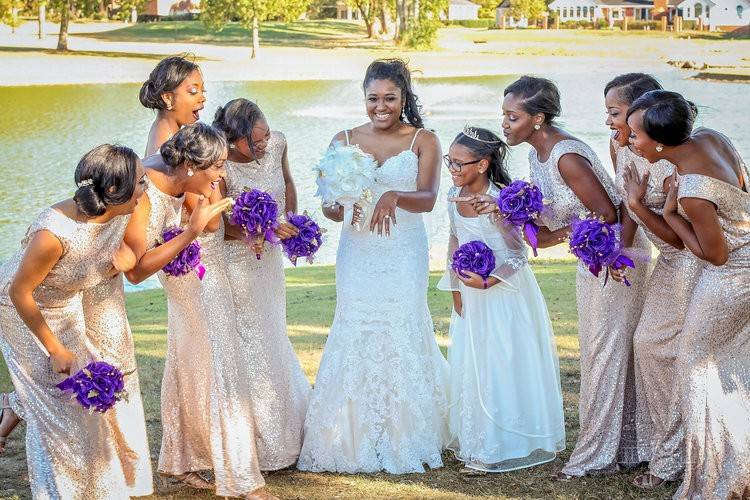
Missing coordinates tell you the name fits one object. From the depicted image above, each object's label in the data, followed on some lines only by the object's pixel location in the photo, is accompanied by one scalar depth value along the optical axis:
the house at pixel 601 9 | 60.78
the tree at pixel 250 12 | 55.75
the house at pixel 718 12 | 48.69
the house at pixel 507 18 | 66.56
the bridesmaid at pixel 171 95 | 6.75
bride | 7.16
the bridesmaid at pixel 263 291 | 6.85
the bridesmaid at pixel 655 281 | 6.33
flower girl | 7.11
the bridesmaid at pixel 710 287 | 5.93
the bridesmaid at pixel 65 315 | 5.50
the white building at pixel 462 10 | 76.94
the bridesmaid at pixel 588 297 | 6.79
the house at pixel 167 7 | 69.81
